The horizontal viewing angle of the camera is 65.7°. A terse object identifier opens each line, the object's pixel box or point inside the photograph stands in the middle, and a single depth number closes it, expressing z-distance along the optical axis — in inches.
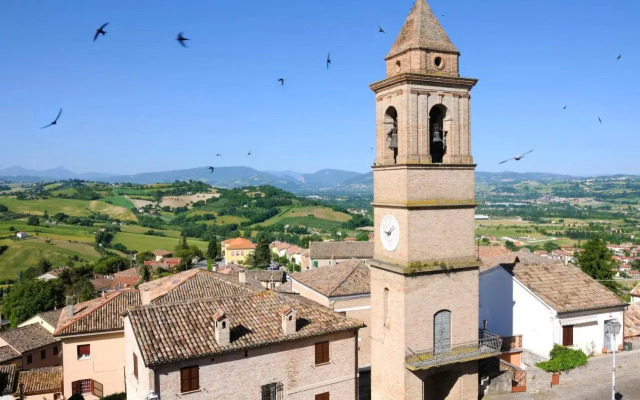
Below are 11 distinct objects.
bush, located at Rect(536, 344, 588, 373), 985.5
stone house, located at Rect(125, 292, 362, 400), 792.3
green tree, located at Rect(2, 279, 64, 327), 2481.5
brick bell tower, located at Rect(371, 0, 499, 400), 816.3
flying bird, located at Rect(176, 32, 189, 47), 593.0
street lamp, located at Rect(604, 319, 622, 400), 707.4
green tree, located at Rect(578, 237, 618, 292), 1749.5
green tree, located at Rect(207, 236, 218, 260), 4505.4
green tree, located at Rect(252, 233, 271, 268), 3836.1
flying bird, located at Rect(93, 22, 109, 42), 574.6
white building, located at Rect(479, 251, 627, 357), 1064.8
